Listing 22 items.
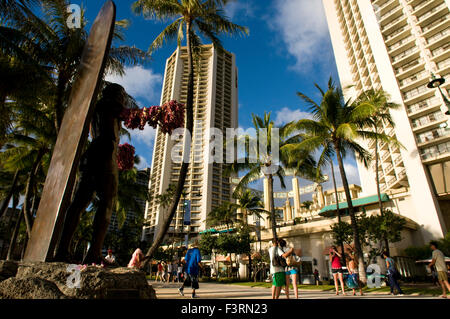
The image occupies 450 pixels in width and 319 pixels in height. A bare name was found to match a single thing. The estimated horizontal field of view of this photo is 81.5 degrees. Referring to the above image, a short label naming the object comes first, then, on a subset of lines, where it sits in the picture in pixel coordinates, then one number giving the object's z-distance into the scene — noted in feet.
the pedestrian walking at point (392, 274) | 30.81
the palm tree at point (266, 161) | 63.31
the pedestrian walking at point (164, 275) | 85.92
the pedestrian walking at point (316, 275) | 70.15
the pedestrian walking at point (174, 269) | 72.82
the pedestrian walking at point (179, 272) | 56.58
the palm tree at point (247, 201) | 107.96
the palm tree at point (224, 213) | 114.32
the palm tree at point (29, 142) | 44.70
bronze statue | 12.20
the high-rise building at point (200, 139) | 266.36
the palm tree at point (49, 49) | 30.53
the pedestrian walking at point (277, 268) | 18.16
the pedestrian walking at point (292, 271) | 21.61
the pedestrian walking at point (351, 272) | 33.50
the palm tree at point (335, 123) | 51.78
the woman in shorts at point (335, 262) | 30.01
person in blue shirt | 26.03
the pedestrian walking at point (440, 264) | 25.06
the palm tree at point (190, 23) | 29.69
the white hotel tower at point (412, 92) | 100.73
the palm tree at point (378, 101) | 62.18
